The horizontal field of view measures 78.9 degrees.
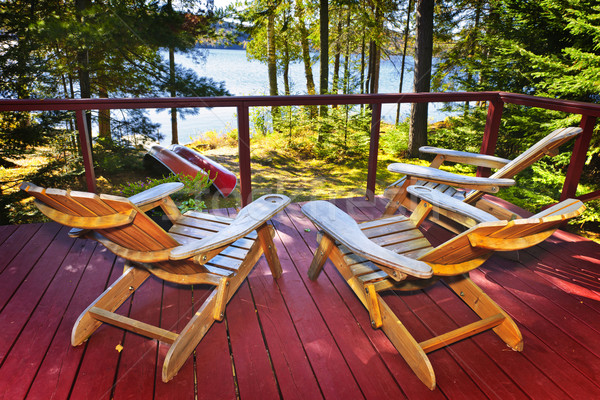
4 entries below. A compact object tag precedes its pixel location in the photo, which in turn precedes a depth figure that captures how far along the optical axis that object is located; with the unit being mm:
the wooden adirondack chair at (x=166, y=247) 1406
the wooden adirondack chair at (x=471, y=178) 2500
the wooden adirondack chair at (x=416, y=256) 1422
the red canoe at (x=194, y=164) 6215
